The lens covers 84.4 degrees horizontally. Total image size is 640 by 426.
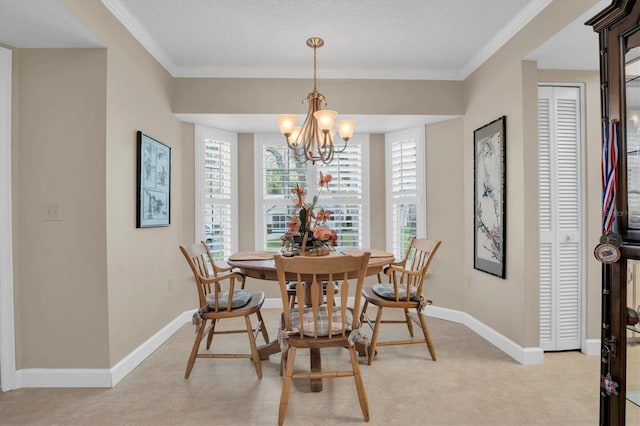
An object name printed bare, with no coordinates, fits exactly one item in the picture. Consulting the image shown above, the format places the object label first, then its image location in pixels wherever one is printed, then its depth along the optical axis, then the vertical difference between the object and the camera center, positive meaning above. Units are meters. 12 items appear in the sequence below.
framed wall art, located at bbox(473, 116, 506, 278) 3.02 +0.12
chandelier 2.64 +0.66
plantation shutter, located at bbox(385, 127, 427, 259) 4.14 +0.28
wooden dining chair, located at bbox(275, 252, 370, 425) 1.92 -0.66
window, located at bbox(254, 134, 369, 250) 4.42 +0.28
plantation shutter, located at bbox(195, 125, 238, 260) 4.03 +0.24
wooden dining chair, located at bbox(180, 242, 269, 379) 2.45 -0.70
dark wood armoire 1.49 +0.01
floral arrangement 2.62 -0.16
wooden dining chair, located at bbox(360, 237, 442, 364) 2.71 -0.69
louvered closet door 2.88 +0.10
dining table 2.33 -0.39
